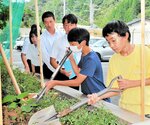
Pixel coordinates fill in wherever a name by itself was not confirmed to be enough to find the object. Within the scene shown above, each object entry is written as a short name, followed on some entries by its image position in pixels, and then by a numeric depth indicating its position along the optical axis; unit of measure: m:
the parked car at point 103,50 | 11.96
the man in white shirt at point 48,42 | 3.06
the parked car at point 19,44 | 17.30
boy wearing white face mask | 1.94
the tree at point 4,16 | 5.24
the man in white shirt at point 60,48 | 2.70
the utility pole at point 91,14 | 18.64
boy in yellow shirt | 1.62
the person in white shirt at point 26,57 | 3.49
